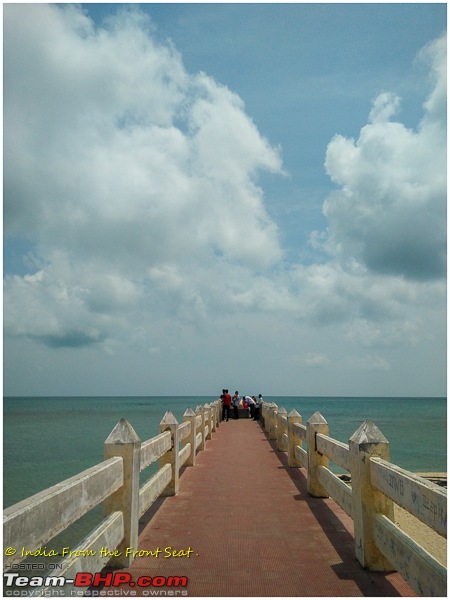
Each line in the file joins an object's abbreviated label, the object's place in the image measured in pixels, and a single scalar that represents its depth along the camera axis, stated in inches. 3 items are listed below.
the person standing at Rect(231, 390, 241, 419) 1088.0
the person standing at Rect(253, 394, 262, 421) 993.5
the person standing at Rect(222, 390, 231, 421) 1035.6
